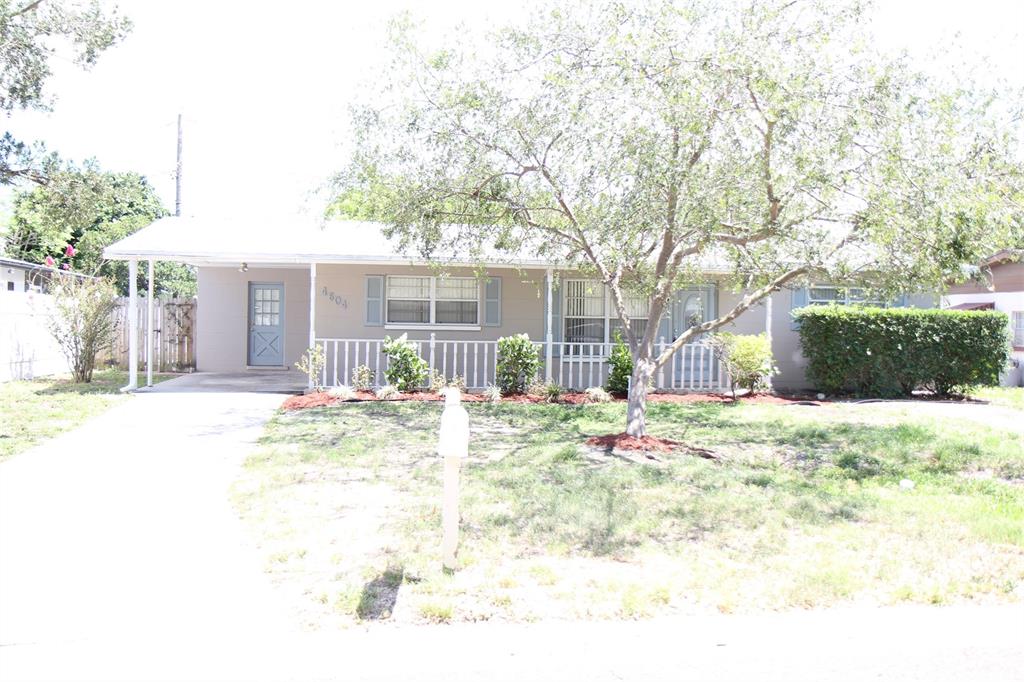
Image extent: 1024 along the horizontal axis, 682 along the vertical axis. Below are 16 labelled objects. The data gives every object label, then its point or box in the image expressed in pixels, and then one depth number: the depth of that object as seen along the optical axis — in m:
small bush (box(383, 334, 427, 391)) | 14.33
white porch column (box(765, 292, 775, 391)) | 15.08
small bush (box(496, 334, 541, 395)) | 14.61
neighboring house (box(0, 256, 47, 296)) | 22.91
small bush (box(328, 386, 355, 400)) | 13.75
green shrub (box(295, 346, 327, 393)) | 14.56
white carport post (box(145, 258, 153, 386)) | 14.96
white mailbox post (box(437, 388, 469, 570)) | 5.24
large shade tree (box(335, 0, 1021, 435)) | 7.80
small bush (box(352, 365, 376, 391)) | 14.33
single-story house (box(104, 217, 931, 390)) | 15.52
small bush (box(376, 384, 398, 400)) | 13.89
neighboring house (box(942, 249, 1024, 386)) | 18.70
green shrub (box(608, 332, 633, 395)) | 14.59
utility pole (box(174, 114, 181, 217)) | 28.39
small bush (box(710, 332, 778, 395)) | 14.61
